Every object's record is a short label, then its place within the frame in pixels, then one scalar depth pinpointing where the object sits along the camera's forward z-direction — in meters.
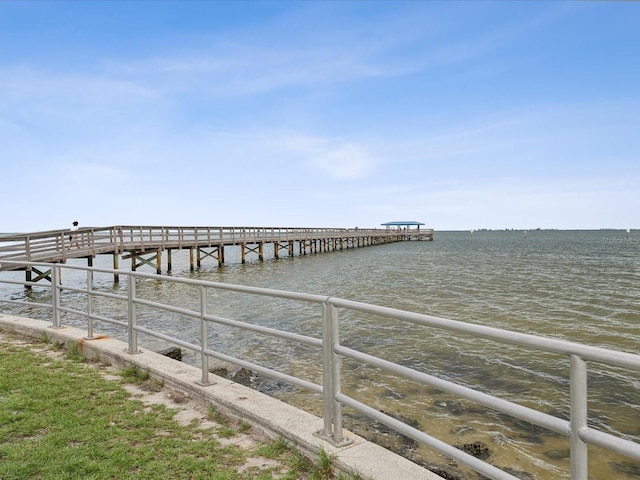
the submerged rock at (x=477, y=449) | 5.45
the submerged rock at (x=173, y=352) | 7.48
